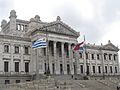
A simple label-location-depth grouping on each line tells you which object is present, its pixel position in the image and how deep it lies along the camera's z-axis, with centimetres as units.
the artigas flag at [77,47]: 3649
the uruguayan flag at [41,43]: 3195
